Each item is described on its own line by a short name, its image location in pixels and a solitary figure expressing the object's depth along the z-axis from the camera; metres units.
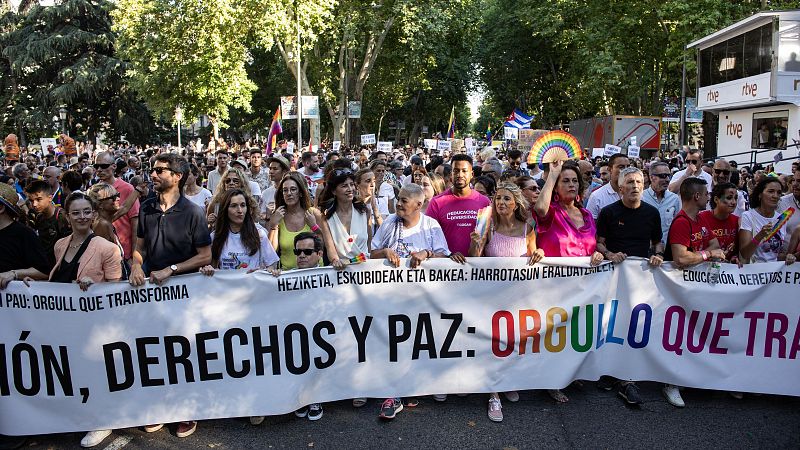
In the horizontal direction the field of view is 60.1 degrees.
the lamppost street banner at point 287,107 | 23.69
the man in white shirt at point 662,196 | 6.93
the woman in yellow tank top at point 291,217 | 5.52
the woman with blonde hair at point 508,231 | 5.24
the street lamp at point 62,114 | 31.54
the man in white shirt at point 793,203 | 5.96
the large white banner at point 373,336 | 4.64
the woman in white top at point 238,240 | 5.21
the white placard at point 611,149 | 14.66
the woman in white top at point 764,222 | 5.60
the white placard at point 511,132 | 21.94
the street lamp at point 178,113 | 26.78
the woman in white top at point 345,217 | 5.82
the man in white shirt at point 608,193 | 7.26
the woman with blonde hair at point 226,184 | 6.84
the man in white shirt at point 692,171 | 8.75
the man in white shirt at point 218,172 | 10.29
